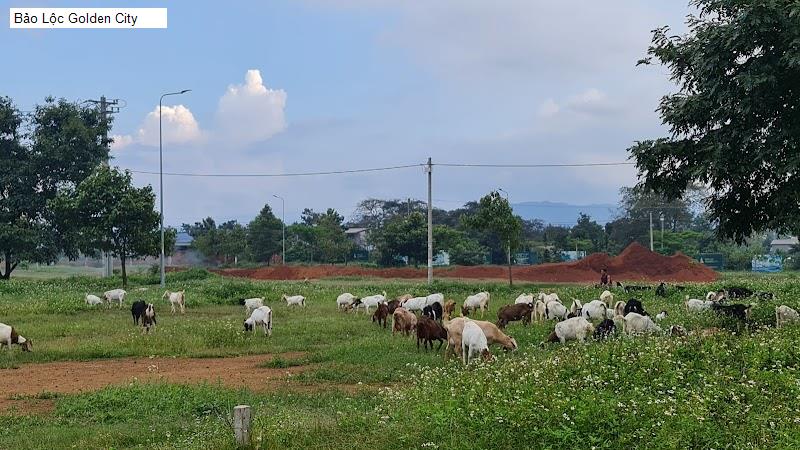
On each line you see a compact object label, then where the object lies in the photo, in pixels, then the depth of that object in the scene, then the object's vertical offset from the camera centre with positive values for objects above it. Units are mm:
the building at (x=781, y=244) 95656 -109
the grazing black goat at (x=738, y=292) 25647 -1737
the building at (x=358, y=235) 96525 +1723
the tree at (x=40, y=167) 44000 +5317
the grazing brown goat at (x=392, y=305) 24130 -1943
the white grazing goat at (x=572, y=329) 15781 -1843
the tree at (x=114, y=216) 36469 +1770
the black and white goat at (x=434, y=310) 21847 -1946
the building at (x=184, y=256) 88688 -801
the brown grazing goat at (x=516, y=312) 20969 -1941
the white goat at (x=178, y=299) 26906 -1836
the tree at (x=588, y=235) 76062 +1157
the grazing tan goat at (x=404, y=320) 19703 -1998
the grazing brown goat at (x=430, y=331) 16594 -1938
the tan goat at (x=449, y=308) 22941 -1991
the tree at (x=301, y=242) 78875 +696
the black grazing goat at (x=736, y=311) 17391 -1634
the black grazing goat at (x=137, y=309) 22328 -1820
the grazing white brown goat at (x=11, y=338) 17141 -2076
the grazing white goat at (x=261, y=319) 20266 -1985
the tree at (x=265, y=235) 79562 +1506
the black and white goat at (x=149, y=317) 20797 -1939
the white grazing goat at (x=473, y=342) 13609 -1821
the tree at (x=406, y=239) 64312 +746
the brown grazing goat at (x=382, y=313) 22672 -2055
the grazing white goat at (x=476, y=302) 24391 -1870
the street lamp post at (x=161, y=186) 37753 +3310
